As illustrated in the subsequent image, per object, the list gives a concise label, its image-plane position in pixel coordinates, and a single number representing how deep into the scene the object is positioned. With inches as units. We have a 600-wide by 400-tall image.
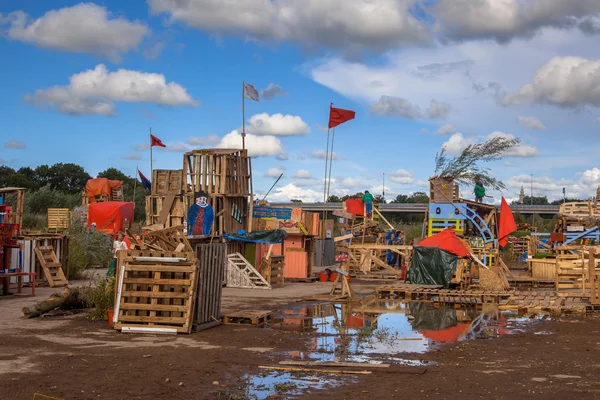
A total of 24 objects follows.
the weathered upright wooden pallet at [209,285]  597.9
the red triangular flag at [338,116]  1362.0
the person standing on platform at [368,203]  1686.8
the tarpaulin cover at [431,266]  1073.5
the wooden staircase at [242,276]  1071.6
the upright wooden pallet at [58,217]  1800.0
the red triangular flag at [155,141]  1647.4
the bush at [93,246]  1339.8
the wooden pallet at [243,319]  646.5
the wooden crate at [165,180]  1508.4
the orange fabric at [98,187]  2030.0
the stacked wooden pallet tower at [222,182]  1154.0
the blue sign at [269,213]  1283.2
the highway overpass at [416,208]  3836.1
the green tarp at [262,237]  1108.5
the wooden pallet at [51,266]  990.4
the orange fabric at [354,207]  1742.1
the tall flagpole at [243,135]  1244.8
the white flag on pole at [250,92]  1303.2
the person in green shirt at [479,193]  1476.4
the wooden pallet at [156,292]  577.0
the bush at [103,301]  637.3
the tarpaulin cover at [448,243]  1081.4
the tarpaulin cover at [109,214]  1806.1
